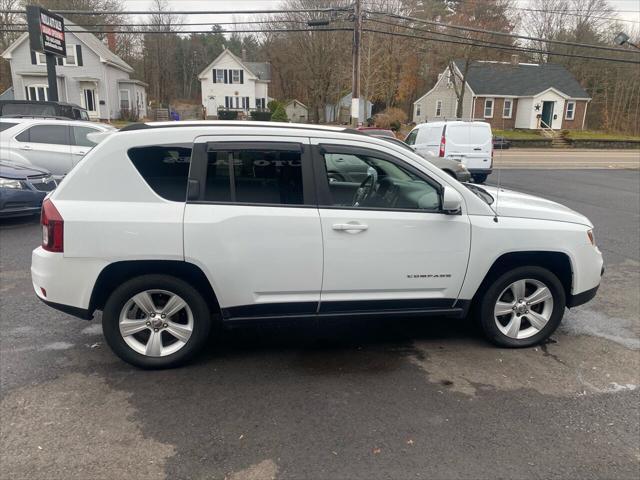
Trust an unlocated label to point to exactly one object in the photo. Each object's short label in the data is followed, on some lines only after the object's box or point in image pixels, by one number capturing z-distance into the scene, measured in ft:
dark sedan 27.61
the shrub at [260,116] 152.97
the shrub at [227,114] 155.54
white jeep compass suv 11.57
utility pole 70.79
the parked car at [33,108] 51.19
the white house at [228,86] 180.65
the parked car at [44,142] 34.58
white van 48.08
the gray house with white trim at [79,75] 121.19
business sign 53.83
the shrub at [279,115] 149.77
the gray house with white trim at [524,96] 156.97
